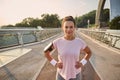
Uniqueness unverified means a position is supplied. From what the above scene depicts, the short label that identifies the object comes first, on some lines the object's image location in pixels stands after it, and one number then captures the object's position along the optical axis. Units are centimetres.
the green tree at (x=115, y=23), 1641
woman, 113
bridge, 276
